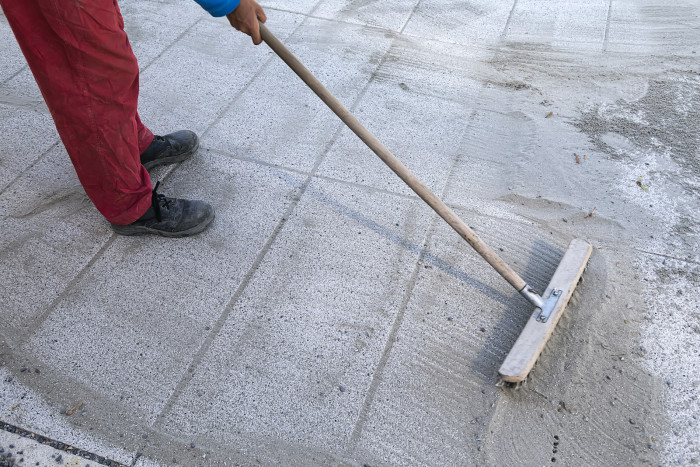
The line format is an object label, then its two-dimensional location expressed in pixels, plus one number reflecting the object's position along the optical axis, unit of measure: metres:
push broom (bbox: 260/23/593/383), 2.13
